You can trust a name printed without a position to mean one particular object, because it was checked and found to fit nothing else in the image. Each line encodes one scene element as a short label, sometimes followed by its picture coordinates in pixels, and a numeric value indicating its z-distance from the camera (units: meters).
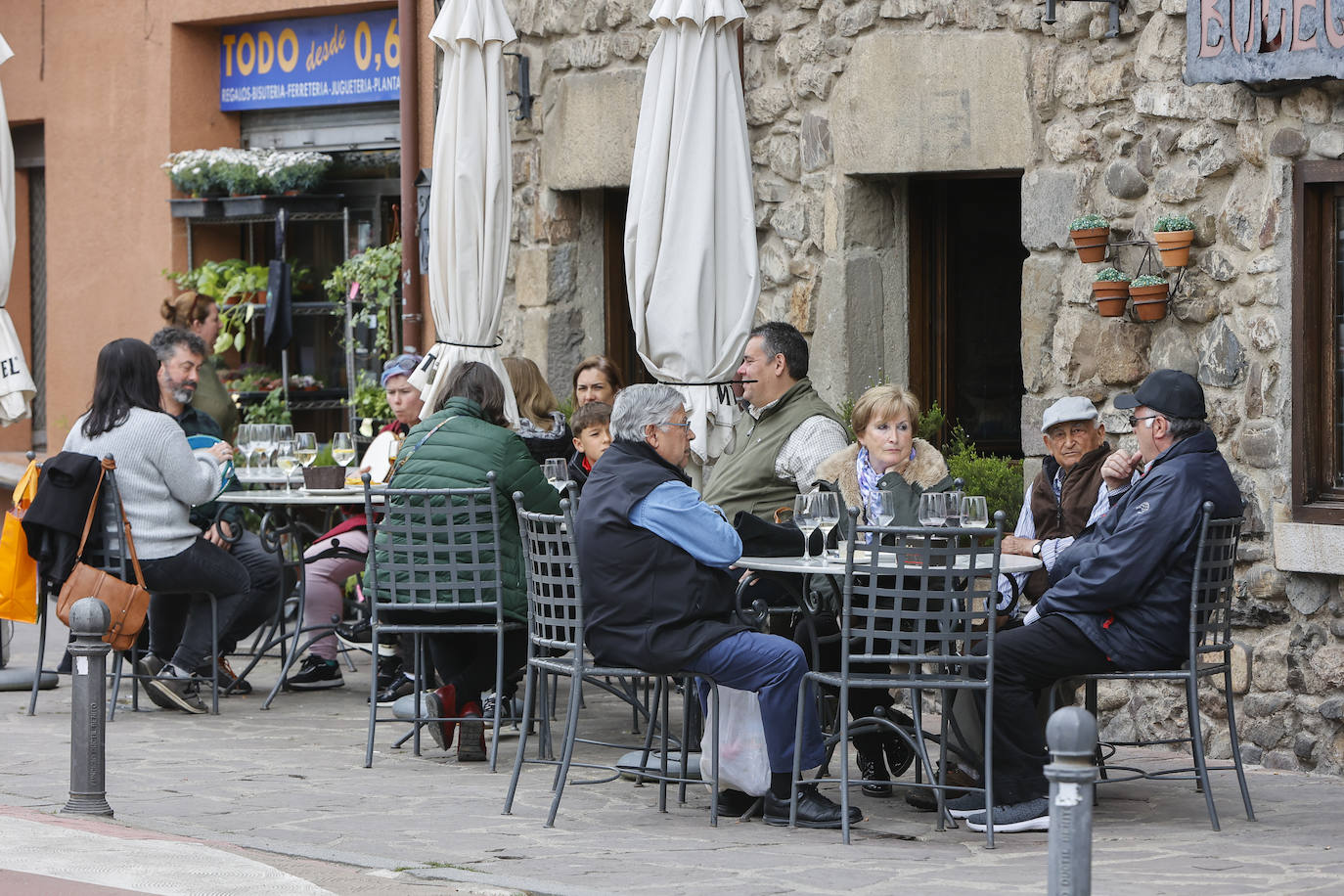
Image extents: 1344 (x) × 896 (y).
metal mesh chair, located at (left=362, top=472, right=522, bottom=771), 14.61
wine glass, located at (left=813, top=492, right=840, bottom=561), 12.84
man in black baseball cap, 12.10
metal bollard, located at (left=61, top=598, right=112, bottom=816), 12.34
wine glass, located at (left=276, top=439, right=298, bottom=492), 17.77
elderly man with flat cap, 14.06
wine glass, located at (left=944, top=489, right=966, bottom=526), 12.45
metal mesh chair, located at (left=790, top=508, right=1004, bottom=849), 11.74
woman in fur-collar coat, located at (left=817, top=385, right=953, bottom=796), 13.67
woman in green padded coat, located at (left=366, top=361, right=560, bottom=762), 14.77
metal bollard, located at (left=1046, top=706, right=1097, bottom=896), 8.30
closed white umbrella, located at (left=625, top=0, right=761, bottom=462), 15.98
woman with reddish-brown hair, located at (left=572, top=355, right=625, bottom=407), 17.80
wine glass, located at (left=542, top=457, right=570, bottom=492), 15.58
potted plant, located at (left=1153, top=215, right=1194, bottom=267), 15.34
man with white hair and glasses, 12.14
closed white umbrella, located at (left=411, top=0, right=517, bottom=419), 17.92
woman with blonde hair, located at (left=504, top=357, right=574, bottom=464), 17.45
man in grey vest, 14.69
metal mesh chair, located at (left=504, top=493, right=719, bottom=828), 12.51
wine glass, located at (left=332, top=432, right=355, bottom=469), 18.37
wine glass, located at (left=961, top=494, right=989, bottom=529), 12.51
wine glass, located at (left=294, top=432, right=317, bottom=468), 17.87
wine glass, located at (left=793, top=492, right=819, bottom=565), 12.84
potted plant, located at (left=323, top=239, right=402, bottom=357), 25.44
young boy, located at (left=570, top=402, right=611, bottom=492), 16.27
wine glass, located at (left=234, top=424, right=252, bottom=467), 18.00
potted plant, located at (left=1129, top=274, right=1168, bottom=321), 15.57
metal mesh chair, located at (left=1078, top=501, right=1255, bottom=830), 12.20
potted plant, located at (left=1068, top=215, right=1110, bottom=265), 15.99
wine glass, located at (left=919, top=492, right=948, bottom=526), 12.44
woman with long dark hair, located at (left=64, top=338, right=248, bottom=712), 16.41
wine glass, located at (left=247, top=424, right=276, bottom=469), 17.94
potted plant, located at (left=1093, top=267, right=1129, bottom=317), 15.88
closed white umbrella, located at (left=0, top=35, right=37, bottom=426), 19.69
